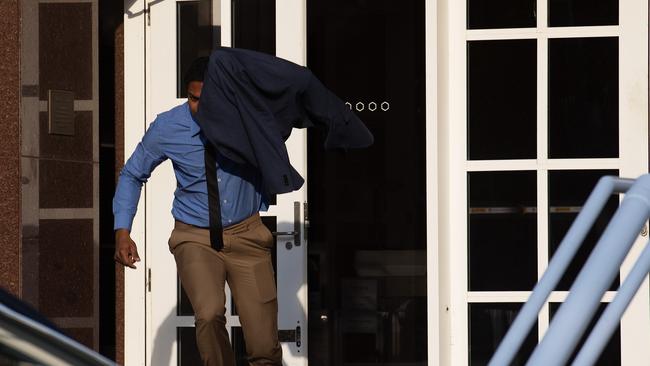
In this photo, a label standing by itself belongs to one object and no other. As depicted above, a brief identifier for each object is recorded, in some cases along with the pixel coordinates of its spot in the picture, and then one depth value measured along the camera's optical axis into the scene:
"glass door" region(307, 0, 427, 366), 21.08
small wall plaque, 13.41
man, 11.60
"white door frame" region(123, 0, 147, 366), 14.77
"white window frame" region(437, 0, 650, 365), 13.91
